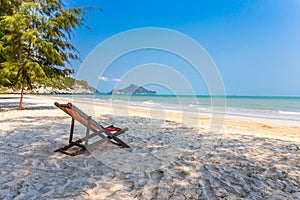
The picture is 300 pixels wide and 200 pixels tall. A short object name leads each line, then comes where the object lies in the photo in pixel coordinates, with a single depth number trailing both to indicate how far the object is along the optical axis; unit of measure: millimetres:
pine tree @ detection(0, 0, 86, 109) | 9438
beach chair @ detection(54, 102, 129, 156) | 3773
